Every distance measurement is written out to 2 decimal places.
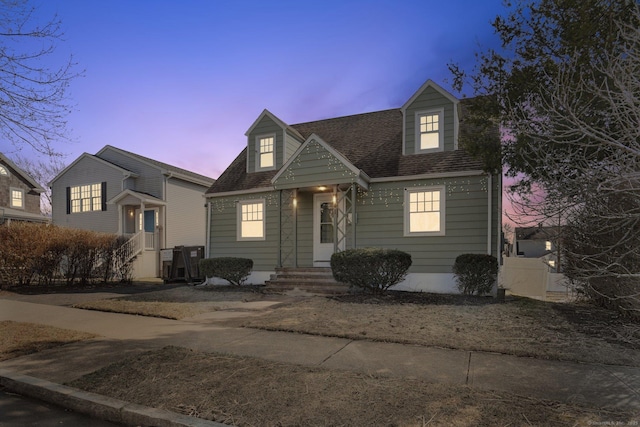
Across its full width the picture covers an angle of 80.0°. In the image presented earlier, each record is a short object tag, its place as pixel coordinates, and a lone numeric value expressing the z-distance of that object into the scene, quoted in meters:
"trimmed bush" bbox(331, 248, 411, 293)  9.48
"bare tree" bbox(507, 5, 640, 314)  4.28
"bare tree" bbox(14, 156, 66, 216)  34.72
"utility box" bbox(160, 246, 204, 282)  15.78
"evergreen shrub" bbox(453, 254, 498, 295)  9.77
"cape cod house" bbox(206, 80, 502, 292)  11.17
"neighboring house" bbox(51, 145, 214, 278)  19.11
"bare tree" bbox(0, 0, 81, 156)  6.37
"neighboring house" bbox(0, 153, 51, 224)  23.56
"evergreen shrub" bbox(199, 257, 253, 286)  12.53
